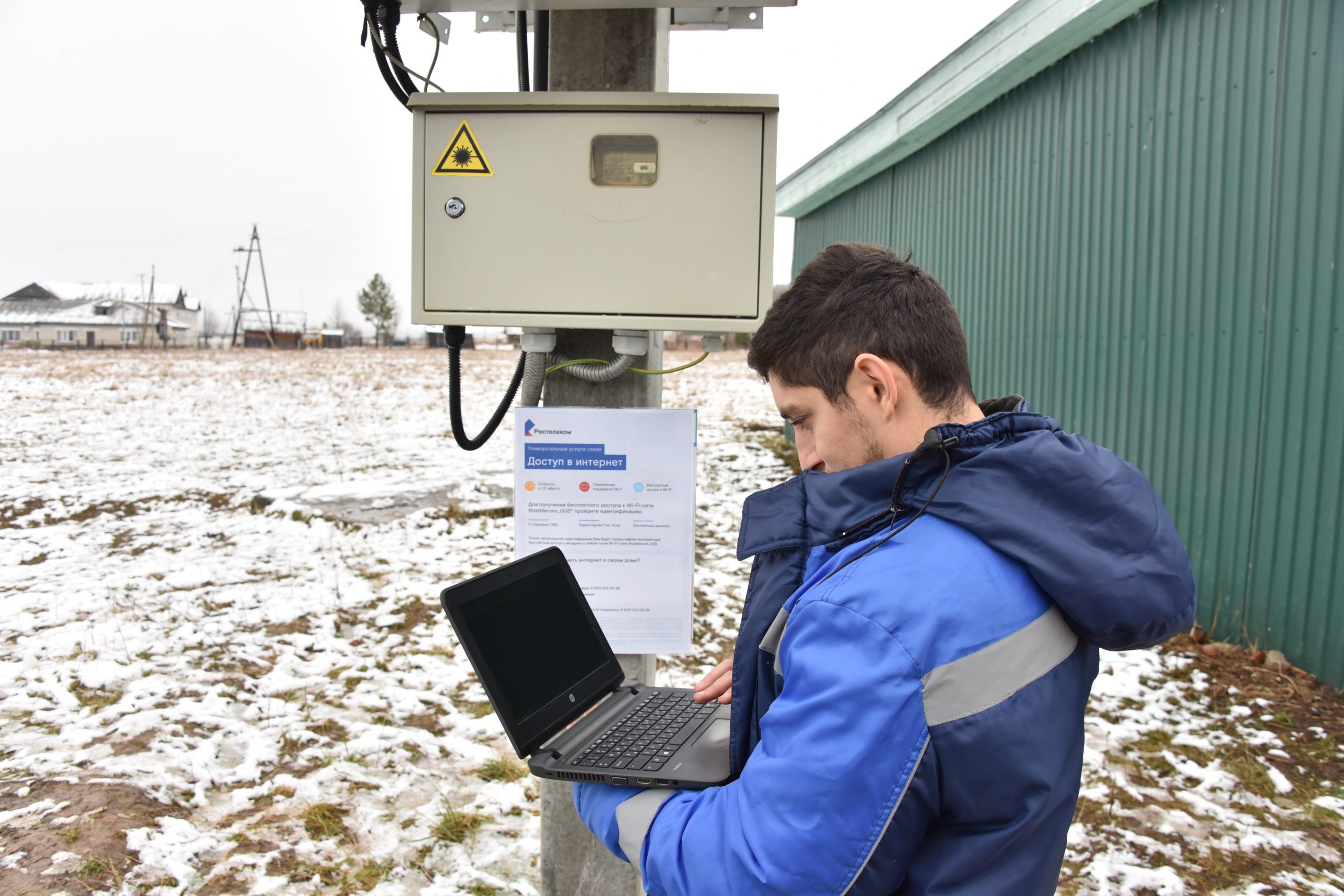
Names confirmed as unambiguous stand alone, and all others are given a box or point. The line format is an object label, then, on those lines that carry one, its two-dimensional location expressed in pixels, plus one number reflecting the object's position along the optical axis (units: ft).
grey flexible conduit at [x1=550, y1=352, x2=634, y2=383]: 6.08
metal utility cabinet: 5.48
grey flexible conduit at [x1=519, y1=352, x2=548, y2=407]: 6.14
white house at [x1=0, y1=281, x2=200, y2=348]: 201.36
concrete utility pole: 6.10
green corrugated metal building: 13.52
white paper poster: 6.23
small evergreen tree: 265.54
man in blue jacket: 3.07
